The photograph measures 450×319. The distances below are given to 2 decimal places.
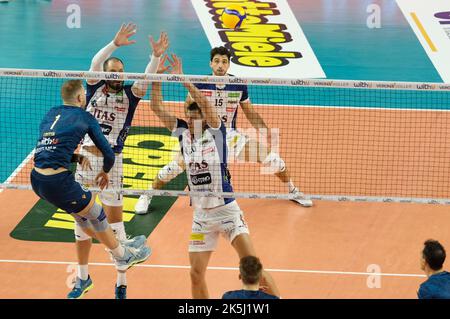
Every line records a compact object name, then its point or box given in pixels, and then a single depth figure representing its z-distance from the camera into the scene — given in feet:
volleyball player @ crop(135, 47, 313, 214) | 49.55
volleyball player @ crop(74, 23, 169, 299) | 44.16
